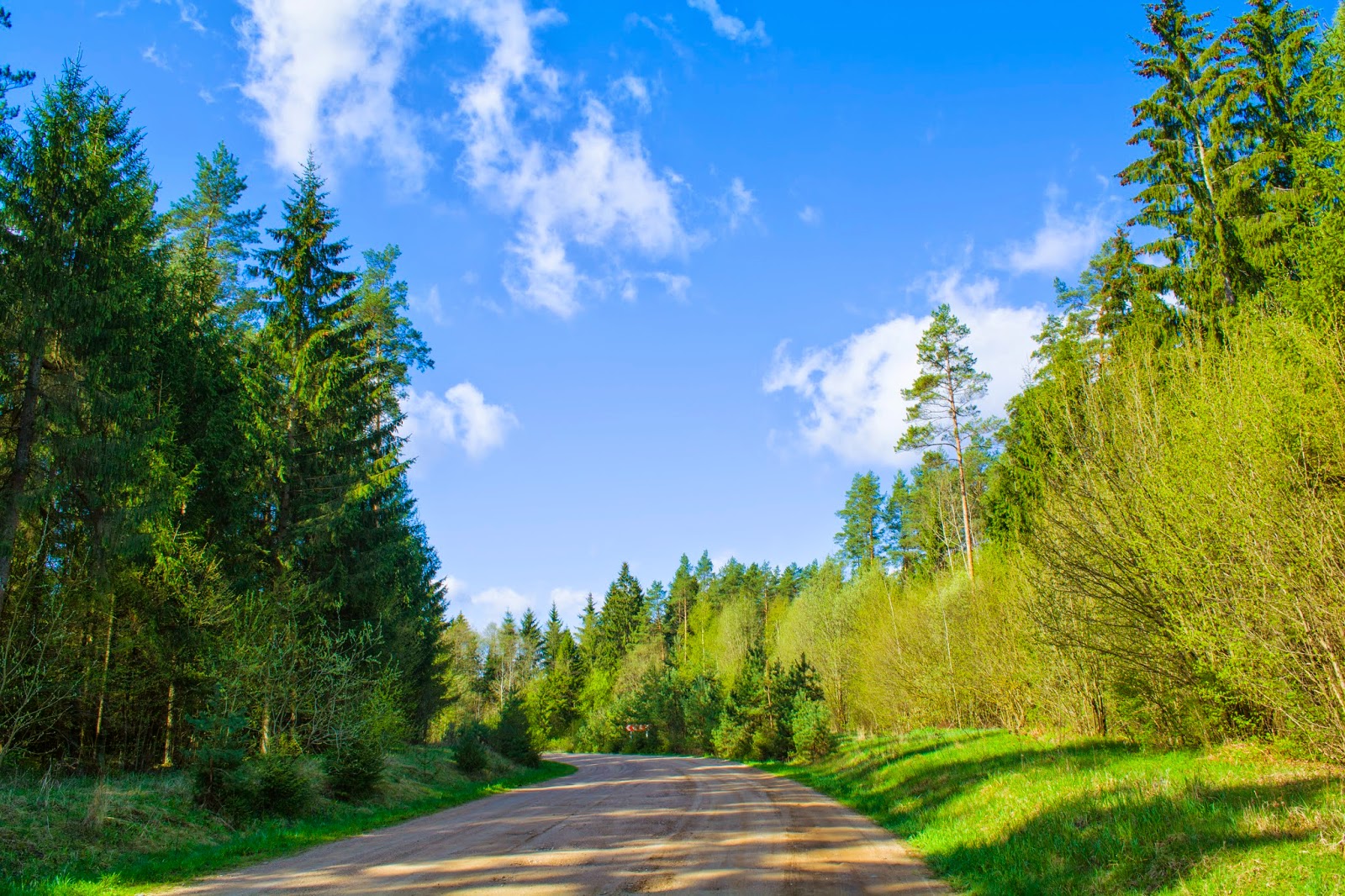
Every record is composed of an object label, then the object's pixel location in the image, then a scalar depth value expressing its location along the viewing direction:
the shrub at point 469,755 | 25.19
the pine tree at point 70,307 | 13.58
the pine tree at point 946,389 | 31.09
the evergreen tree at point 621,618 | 80.38
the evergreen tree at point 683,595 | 84.38
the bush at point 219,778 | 12.05
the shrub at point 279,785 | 12.64
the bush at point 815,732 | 29.80
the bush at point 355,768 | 15.56
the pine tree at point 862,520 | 57.66
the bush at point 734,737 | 38.59
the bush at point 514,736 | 30.91
